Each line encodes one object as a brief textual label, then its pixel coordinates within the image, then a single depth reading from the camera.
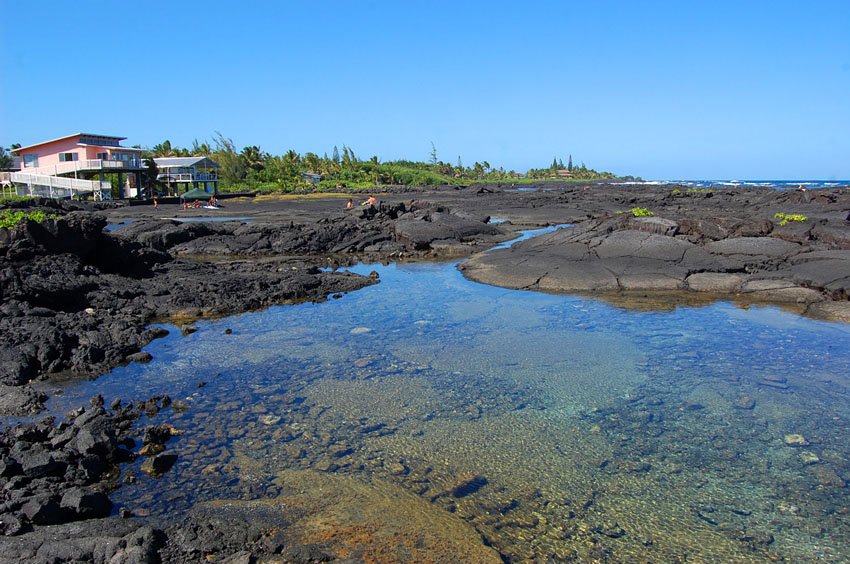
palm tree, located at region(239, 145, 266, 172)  94.26
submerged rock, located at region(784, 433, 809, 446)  8.27
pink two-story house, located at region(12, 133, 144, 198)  59.28
